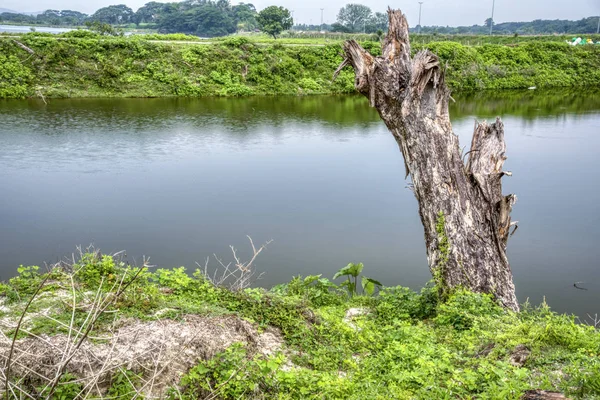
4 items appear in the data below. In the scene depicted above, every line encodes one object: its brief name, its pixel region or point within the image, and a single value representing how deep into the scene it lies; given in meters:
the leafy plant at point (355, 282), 7.14
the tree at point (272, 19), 52.81
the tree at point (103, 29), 32.41
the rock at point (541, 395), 3.36
